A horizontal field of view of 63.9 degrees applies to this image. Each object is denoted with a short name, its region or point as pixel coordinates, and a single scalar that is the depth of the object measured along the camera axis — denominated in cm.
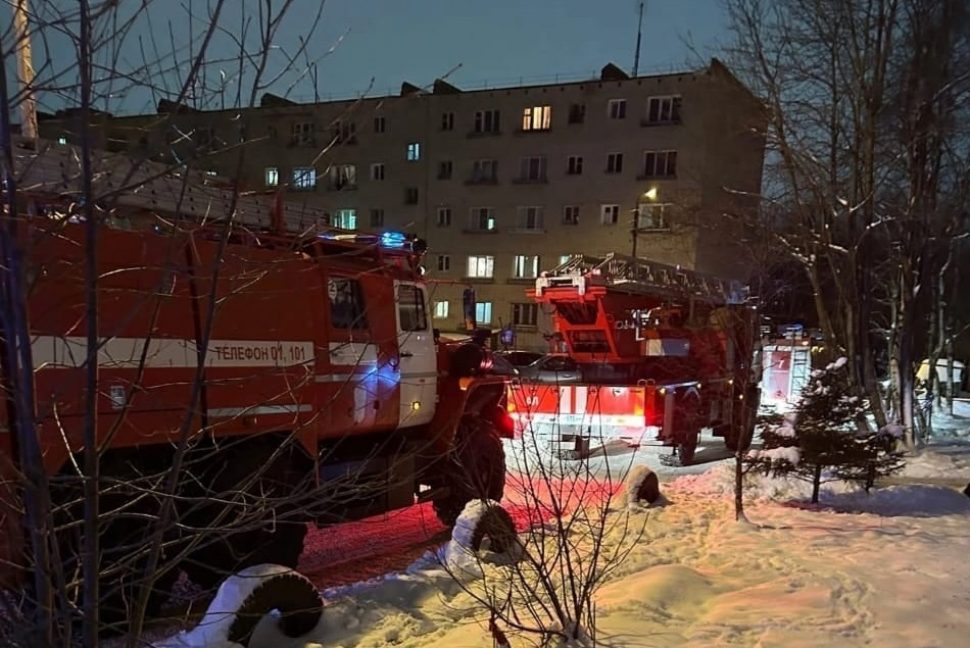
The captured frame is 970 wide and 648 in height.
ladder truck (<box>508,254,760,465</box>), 1193
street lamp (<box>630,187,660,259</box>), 2869
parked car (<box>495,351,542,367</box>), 1923
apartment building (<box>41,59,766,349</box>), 3231
